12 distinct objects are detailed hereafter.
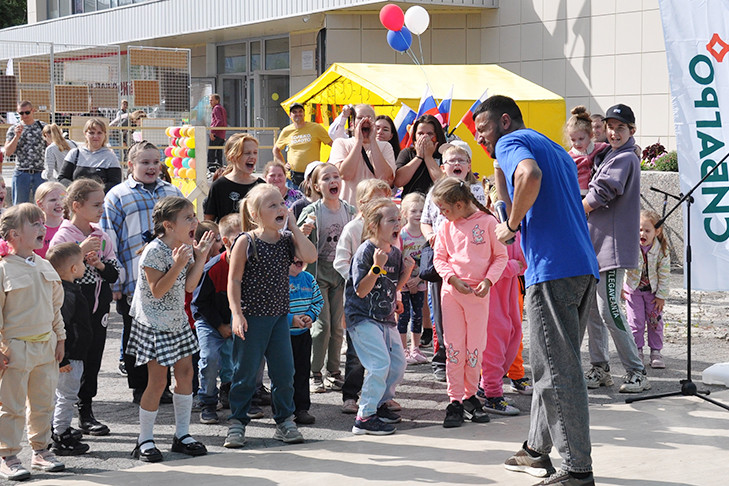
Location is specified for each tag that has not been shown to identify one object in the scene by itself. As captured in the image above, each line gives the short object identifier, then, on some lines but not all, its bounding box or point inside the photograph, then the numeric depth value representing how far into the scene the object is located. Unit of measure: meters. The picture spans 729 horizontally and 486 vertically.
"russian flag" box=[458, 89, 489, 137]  11.83
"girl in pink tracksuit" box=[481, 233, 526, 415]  6.33
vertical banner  6.73
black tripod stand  5.87
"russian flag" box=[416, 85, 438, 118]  11.97
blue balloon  16.27
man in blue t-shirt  4.63
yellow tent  13.45
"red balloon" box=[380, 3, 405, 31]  15.70
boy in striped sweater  6.06
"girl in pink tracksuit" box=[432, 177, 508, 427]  6.01
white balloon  16.36
